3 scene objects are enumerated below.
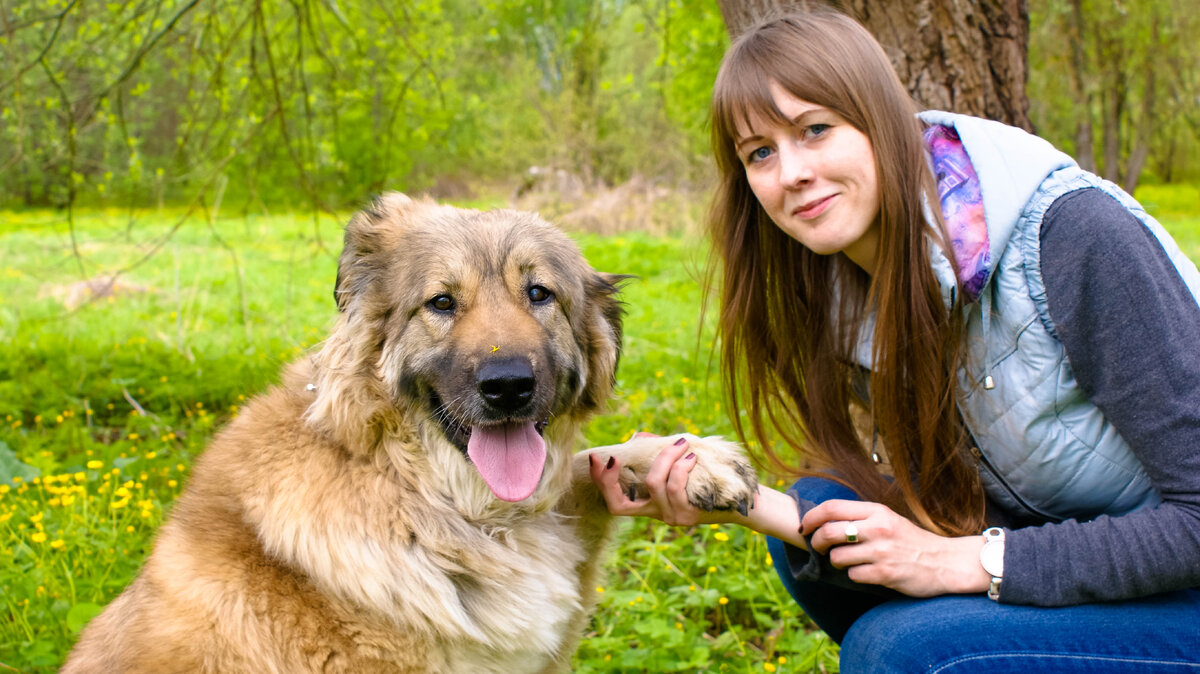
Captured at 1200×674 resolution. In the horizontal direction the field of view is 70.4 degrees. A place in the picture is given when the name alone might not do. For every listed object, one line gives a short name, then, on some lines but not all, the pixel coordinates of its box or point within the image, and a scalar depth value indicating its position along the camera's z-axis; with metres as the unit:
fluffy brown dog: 2.10
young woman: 1.87
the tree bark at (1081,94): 15.72
